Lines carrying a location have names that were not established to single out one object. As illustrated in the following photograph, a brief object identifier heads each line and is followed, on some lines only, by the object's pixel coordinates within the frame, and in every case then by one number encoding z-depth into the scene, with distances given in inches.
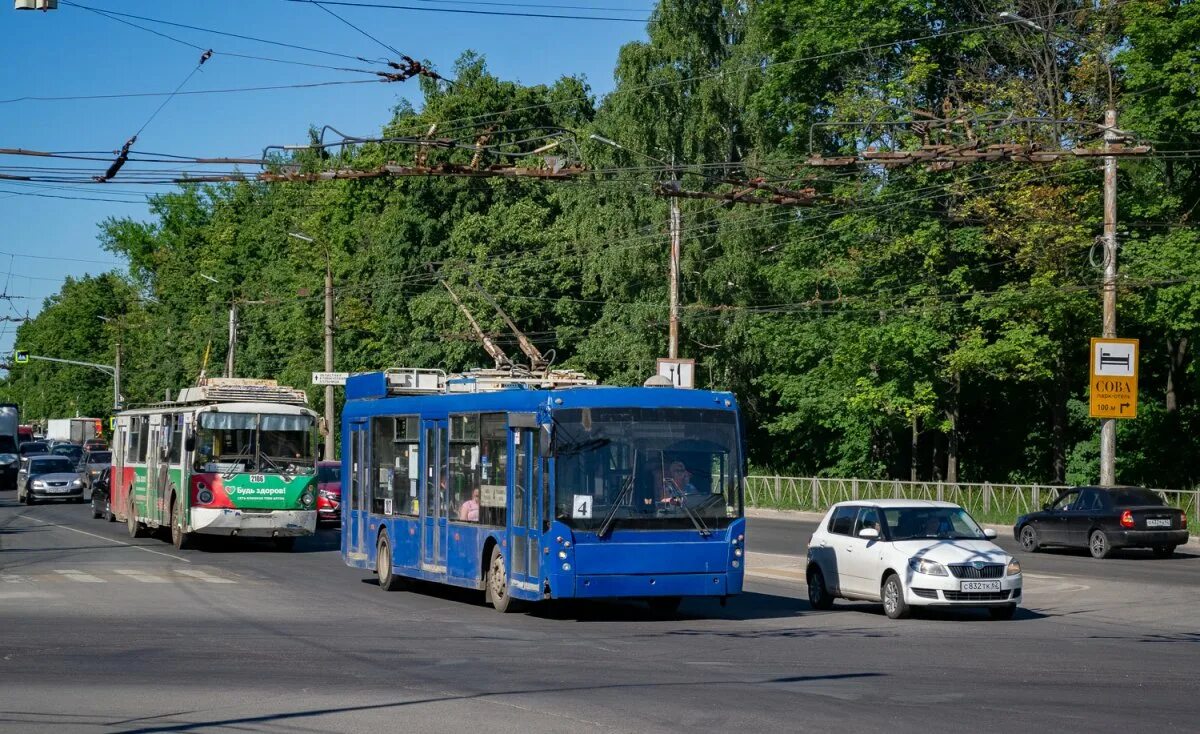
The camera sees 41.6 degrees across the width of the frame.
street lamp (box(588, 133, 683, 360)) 1656.0
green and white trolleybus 1182.9
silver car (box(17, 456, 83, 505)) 2180.1
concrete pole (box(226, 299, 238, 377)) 2567.7
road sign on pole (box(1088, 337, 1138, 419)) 1381.6
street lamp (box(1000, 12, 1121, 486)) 1354.6
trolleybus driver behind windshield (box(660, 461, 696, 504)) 717.3
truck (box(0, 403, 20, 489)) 2866.6
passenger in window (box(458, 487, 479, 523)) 781.3
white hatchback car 736.3
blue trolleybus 701.3
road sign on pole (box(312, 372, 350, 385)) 1575.5
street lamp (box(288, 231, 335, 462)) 2192.4
